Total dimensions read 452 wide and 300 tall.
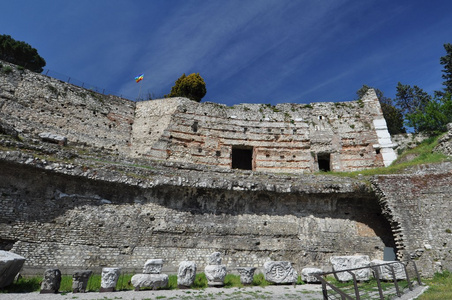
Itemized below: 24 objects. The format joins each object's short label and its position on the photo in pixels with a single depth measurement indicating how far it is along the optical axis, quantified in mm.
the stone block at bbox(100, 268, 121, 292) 8555
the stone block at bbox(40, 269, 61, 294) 8082
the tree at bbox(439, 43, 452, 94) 33162
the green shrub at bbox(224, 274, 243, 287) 9664
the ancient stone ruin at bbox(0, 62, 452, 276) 11383
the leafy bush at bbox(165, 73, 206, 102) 36219
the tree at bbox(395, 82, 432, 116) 38769
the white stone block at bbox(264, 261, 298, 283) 9891
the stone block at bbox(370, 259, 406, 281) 9945
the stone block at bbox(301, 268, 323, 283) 10131
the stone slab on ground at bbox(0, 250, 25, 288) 8055
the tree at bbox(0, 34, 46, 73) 32656
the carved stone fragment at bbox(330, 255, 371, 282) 10286
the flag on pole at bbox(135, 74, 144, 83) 29327
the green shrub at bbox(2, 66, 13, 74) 20844
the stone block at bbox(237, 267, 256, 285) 9688
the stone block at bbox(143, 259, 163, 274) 9570
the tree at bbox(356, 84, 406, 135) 34303
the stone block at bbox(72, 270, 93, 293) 8328
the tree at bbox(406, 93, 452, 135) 23516
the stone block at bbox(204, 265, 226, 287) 9500
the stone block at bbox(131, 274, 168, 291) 8781
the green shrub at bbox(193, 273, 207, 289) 9461
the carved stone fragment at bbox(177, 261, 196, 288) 9222
